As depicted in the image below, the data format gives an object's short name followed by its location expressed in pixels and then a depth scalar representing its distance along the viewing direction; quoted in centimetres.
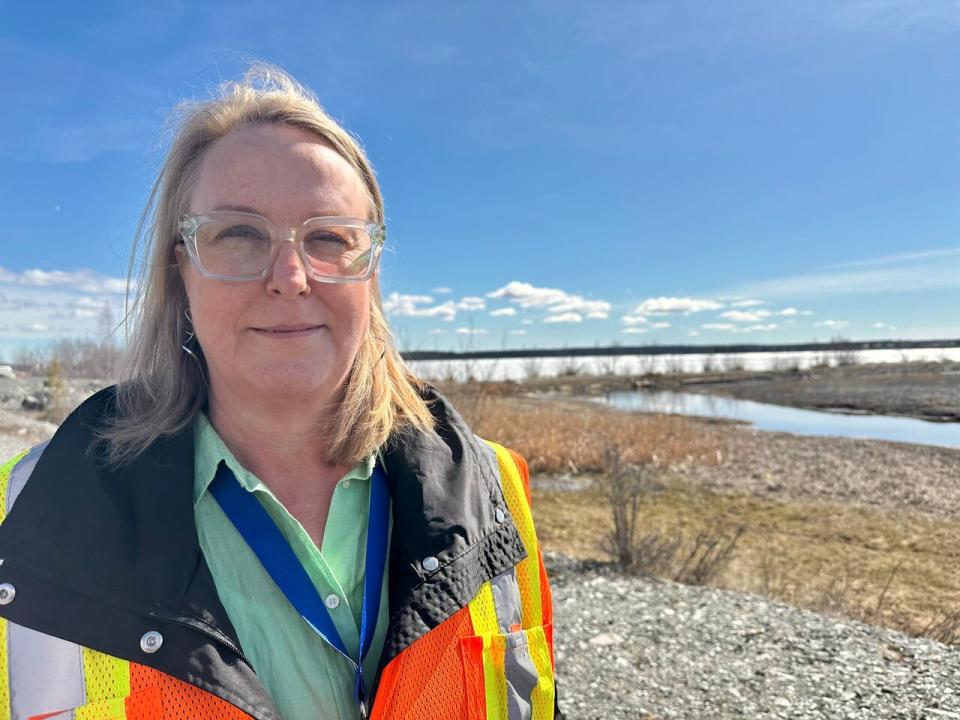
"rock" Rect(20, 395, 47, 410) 1877
